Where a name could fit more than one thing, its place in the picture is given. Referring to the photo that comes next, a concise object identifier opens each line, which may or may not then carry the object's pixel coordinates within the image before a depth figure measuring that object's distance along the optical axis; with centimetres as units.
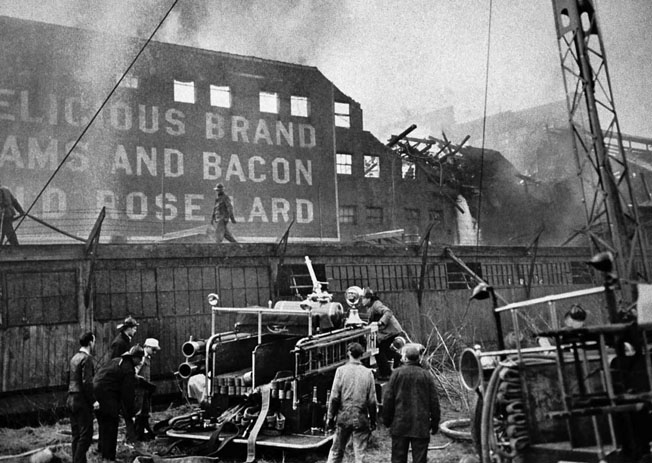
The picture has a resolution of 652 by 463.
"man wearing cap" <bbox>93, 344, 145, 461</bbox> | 912
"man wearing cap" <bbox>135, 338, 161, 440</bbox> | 1054
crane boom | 1455
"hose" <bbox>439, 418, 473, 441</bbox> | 952
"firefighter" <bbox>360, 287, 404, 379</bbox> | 1261
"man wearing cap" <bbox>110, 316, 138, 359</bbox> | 1016
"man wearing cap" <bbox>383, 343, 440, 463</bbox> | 735
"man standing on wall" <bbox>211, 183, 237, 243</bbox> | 1847
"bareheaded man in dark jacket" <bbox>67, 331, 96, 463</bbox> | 843
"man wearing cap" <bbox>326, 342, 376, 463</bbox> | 782
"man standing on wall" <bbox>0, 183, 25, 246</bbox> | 1340
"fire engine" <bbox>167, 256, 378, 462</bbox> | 937
